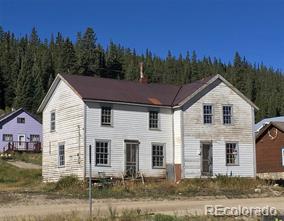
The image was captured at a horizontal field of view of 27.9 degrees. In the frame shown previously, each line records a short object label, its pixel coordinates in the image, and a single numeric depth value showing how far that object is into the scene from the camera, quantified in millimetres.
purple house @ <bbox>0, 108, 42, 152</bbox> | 72000
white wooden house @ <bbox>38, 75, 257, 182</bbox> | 36125
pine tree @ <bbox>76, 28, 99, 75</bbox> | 121562
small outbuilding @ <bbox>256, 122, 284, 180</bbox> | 53469
